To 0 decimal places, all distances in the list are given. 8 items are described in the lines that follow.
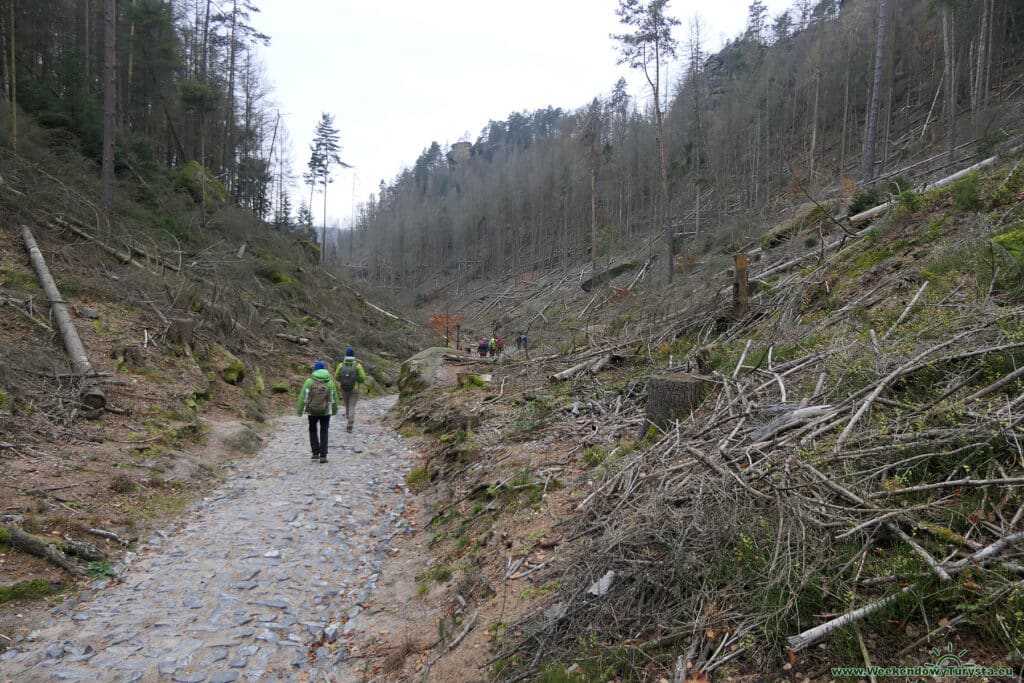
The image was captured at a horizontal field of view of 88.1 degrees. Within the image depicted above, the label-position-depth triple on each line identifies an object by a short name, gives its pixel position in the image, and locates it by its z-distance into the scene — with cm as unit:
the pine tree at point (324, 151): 5434
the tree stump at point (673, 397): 589
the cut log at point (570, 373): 1076
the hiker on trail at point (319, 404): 939
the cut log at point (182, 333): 1269
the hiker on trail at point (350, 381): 1206
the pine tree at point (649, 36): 2402
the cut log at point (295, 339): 1966
